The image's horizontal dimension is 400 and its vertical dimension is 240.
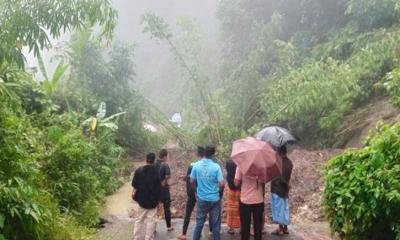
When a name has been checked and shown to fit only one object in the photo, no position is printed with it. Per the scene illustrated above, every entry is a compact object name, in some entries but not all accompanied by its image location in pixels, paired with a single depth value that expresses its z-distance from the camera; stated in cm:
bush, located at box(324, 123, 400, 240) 508
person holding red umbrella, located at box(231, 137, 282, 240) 606
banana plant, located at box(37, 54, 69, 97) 1125
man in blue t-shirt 611
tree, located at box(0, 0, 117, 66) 473
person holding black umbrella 675
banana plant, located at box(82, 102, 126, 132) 1273
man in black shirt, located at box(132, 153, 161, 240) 654
